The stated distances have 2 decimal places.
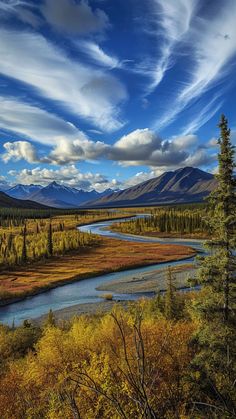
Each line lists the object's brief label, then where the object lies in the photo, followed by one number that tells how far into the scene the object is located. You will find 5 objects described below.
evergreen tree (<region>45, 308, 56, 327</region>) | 41.99
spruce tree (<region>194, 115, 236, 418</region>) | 21.61
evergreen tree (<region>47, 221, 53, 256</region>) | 117.94
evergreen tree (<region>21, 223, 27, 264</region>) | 107.31
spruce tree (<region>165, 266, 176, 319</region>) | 43.16
